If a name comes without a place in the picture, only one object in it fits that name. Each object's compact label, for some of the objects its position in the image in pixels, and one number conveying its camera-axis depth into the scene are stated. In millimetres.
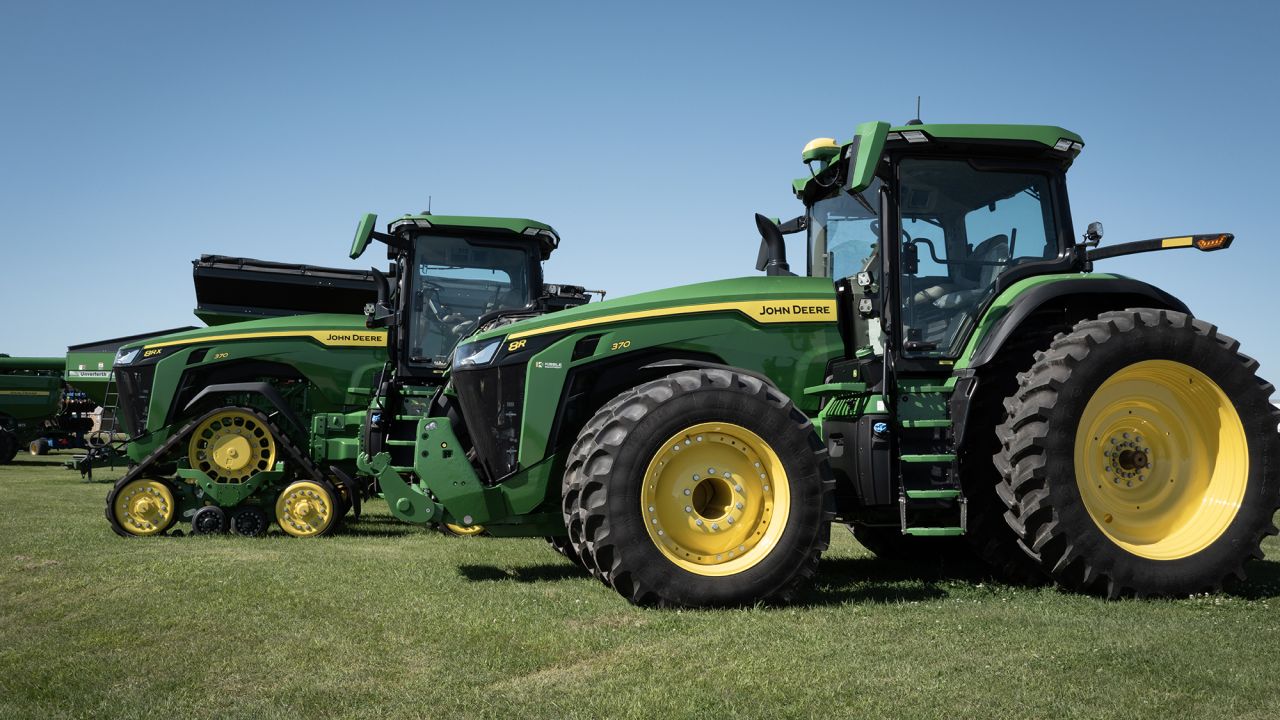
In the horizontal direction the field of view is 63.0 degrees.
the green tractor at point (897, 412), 6055
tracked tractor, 10297
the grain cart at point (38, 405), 23188
